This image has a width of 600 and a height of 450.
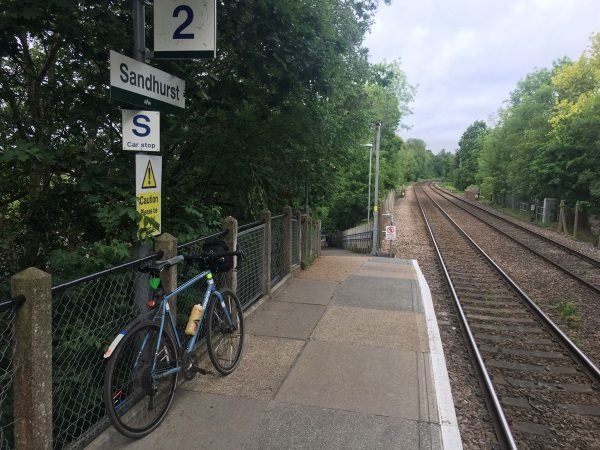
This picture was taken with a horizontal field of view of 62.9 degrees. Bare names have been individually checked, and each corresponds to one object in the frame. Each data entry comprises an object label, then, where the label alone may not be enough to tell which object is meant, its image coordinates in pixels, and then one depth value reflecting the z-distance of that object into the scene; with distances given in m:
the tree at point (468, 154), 87.75
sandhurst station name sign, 3.52
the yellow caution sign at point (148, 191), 3.73
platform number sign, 4.15
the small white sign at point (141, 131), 3.75
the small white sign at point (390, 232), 17.73
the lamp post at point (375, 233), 20.19
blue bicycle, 3.14
